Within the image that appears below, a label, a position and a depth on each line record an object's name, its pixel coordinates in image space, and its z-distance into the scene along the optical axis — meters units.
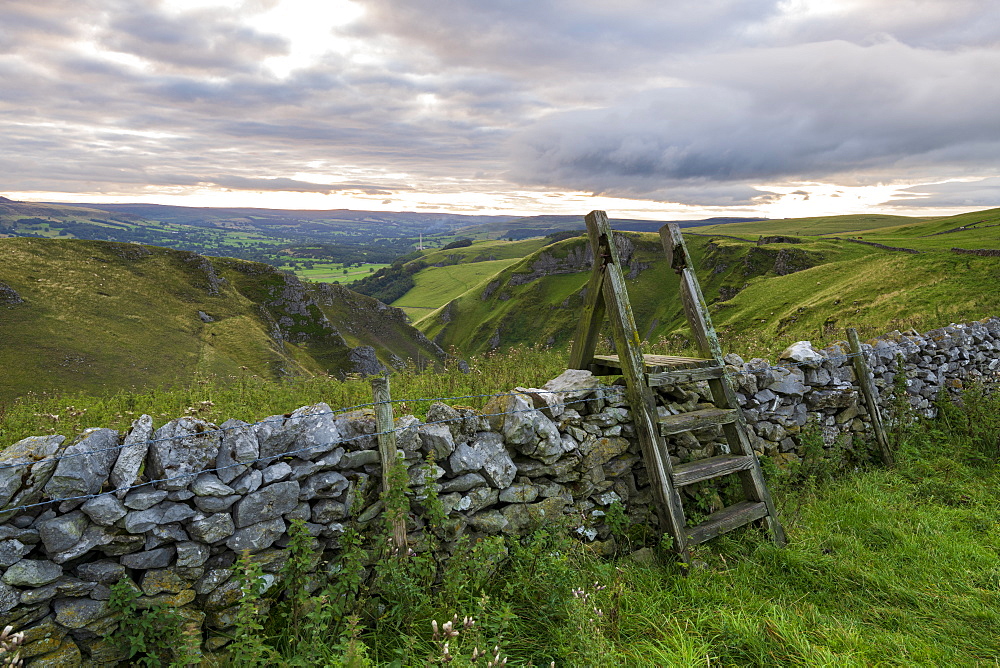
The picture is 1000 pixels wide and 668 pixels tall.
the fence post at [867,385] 7.88
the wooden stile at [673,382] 5.47
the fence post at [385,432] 4.53
